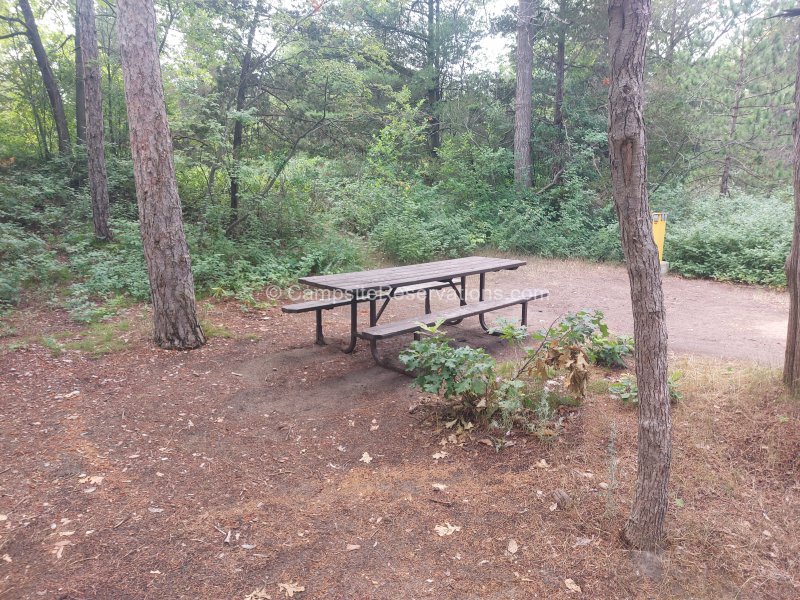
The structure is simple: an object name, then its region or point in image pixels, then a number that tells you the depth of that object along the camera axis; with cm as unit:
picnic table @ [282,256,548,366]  477
